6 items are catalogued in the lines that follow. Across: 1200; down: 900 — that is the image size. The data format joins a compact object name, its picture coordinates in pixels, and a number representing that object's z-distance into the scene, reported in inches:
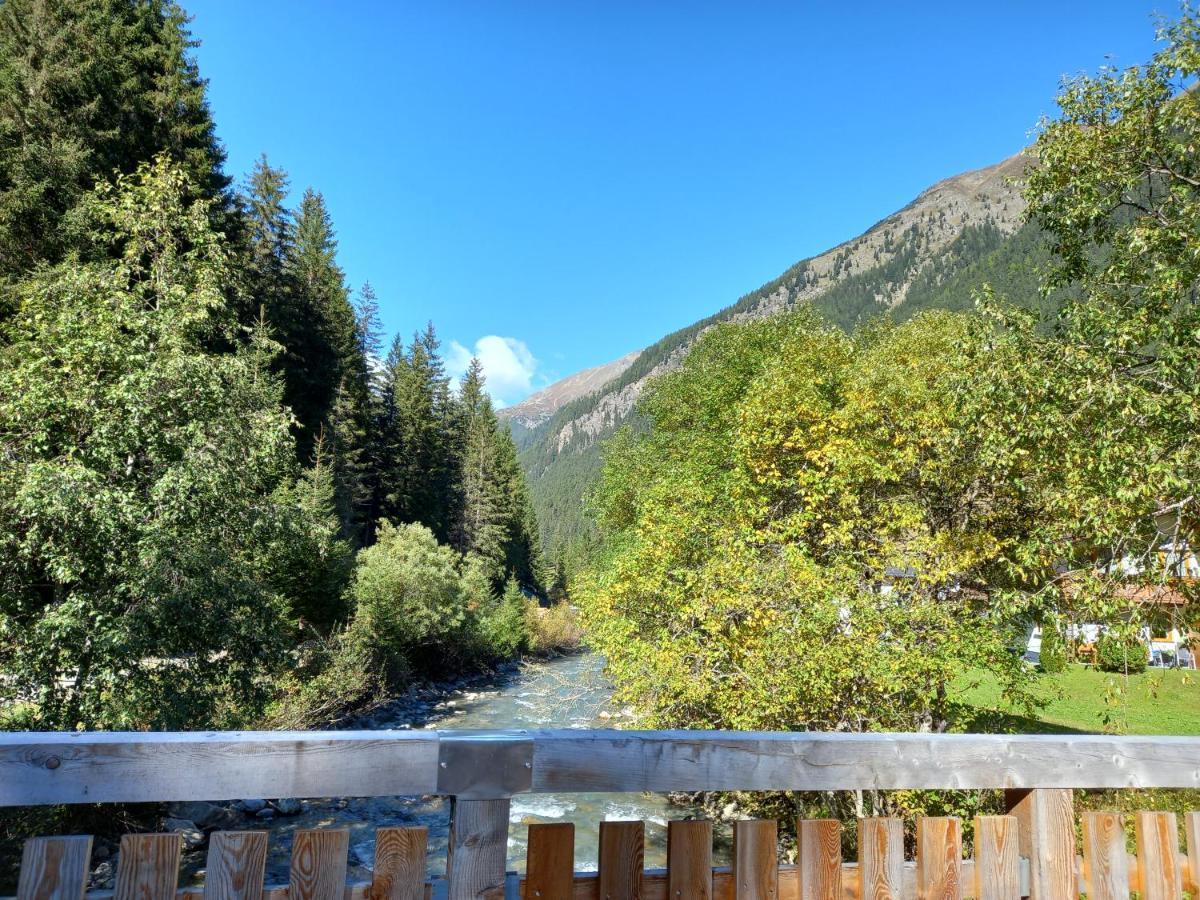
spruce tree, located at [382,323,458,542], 1697.8
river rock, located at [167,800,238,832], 401.1
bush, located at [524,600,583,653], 1354.6
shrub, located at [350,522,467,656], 879.7
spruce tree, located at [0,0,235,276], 692.1
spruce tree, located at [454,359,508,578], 1914.4
